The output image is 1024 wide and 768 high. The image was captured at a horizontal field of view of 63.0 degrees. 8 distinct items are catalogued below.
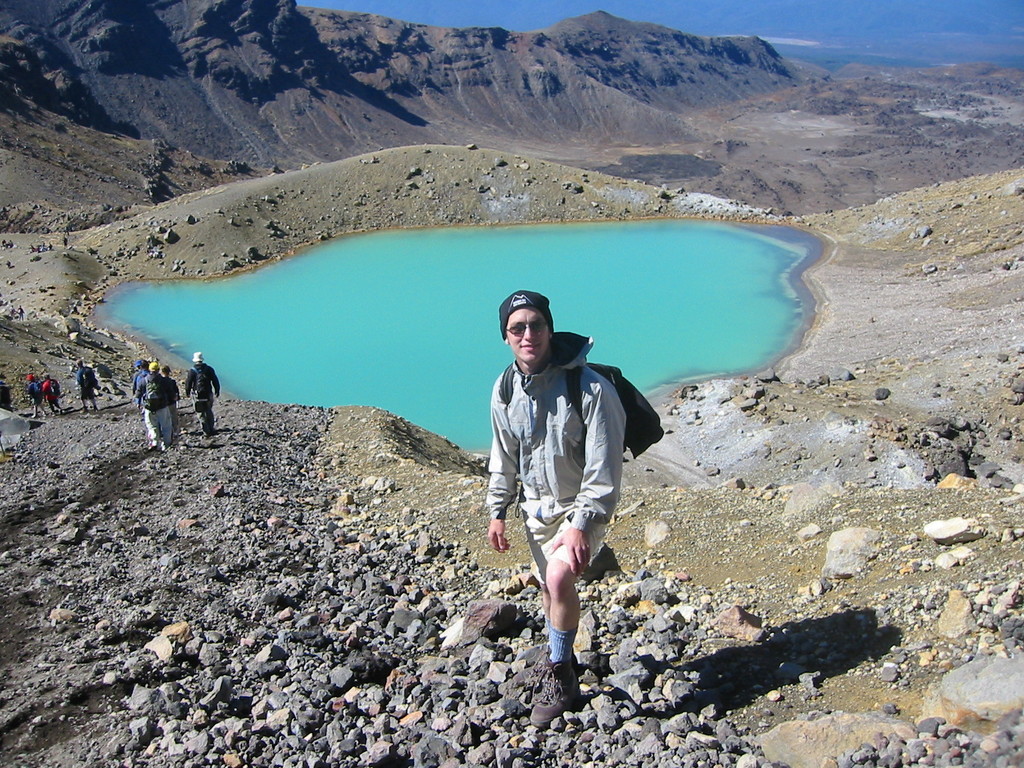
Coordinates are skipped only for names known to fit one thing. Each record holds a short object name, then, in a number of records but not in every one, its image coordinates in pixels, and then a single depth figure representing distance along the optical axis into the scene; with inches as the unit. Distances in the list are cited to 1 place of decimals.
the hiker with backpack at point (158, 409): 495.8
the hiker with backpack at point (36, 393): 658.8
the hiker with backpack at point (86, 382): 671.1
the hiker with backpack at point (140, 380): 521.0
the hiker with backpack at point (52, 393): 665.6
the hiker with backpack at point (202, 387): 531.2
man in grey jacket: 171.3
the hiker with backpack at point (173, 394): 507.8
